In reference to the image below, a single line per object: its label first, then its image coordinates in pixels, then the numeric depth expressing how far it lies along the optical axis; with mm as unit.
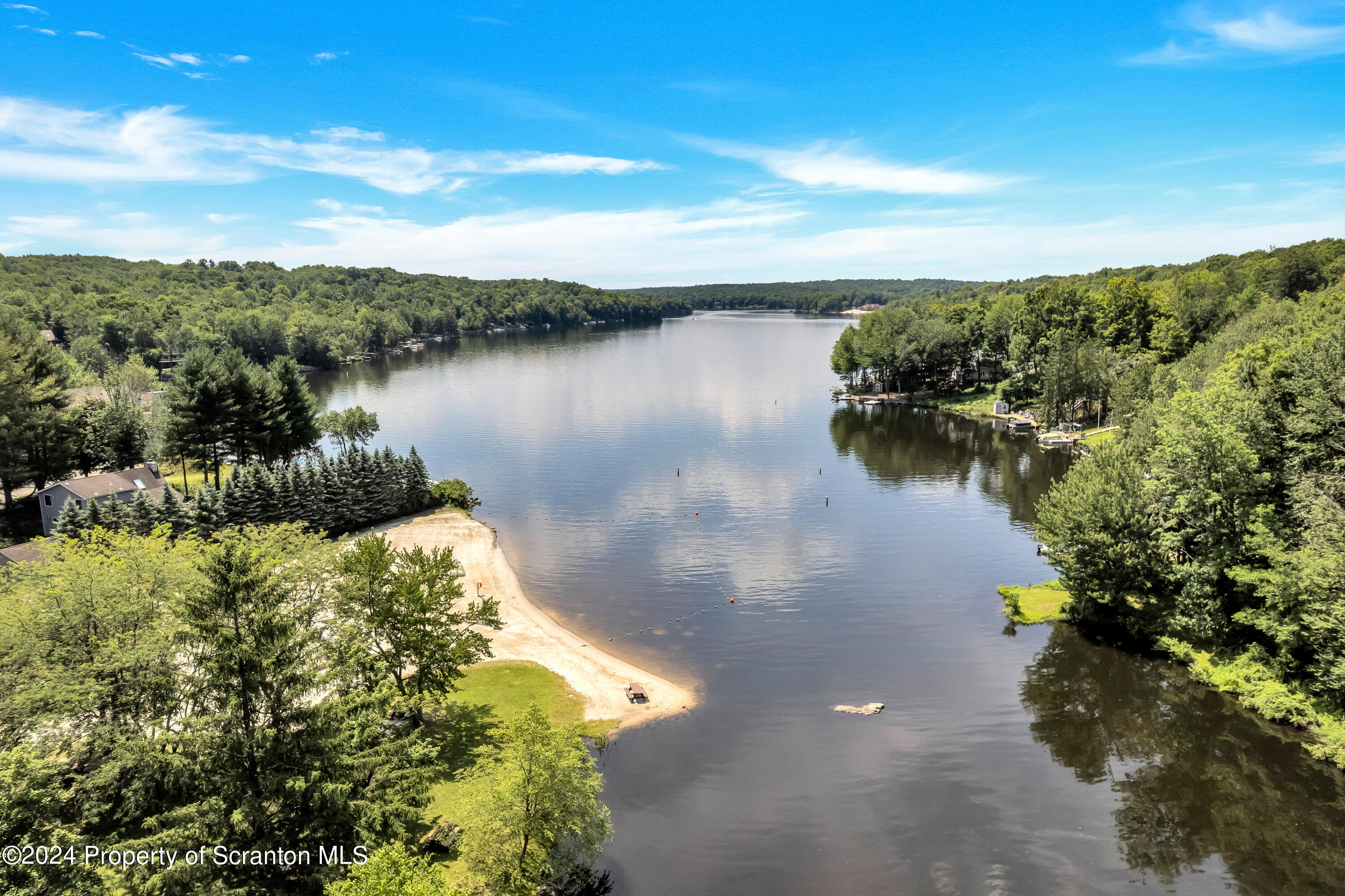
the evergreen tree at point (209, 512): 55938
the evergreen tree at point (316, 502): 61594
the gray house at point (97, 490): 55562
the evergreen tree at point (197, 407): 63969
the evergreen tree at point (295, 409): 74312
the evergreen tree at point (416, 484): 68938
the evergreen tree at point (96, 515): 51750
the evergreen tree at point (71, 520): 50656
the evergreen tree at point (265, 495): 58469
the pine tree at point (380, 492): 66062
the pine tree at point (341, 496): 63188
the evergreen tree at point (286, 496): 59656
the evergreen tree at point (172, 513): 54938
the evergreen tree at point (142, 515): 52781
